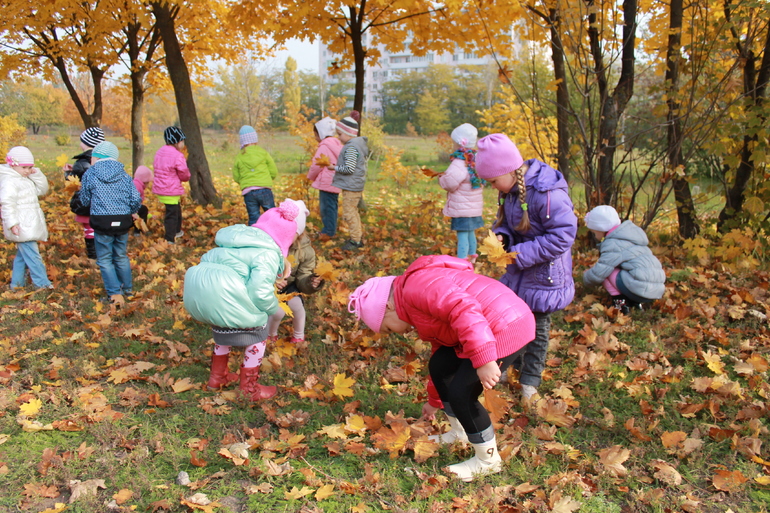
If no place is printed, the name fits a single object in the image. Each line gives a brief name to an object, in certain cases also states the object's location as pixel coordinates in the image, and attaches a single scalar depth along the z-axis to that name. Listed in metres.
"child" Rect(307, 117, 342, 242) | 6.98
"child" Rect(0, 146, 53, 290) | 5.12
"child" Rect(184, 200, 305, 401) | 2.94
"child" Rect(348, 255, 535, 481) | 2.20
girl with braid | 2.90
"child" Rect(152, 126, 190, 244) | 6.73
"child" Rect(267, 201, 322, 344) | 3.67
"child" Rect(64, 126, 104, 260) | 6.01
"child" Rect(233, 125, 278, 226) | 6.92
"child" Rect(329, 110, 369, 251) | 6.62
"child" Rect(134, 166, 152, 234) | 7.38
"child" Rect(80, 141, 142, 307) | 4.90
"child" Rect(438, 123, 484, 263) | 5.30
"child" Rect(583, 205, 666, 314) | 4.41
